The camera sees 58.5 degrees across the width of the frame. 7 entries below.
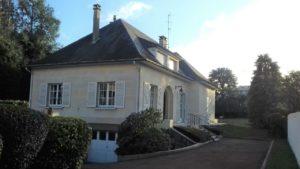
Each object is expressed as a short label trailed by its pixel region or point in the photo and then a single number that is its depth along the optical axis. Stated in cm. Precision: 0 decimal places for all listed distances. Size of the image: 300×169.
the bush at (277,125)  1827
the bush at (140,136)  1219
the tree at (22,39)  2023
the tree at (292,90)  2360
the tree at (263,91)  2212
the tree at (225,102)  3632
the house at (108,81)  1485
